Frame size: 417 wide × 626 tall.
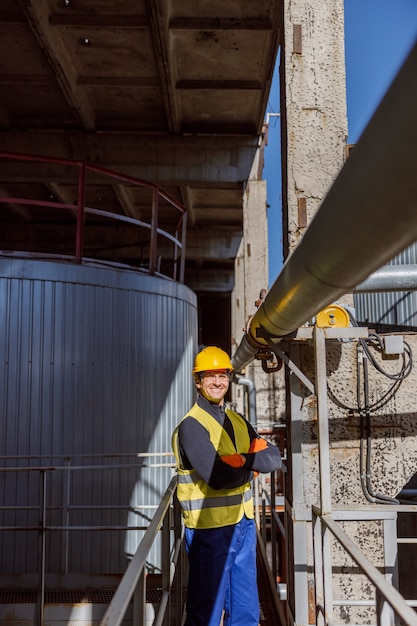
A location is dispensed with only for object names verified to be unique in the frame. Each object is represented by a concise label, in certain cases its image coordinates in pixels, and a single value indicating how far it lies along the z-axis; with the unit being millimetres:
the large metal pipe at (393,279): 3719
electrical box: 4855
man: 3770
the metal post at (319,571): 4073
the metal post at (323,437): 4172
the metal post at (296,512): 4770
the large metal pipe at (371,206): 1177
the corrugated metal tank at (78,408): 6934
